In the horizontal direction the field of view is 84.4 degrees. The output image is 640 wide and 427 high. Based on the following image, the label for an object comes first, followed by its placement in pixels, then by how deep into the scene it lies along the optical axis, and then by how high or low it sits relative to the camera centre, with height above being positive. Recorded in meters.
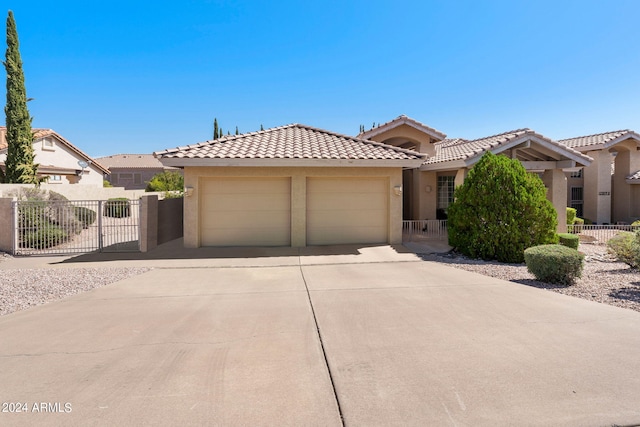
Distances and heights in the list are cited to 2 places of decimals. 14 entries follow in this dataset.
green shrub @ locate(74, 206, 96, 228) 15.55 -0.50
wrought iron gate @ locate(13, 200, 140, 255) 11.73 -0.99
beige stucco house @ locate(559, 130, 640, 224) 22.77 +1.72
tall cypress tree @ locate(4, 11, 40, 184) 20.58 +5.00
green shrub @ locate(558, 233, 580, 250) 11.70 -1.12
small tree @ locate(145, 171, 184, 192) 30.75 +2.13
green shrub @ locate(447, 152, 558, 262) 10.01 -0.19
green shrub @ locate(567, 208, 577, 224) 18.42 -0.50
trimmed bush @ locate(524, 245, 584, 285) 7.14 -1.19
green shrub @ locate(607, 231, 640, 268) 8.09 -1.07
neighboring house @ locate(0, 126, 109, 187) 27.28 +3.85
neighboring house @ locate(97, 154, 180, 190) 47.66 +4.35
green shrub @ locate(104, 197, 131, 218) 19.50 -0.30
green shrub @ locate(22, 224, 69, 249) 11.96 -1.09
